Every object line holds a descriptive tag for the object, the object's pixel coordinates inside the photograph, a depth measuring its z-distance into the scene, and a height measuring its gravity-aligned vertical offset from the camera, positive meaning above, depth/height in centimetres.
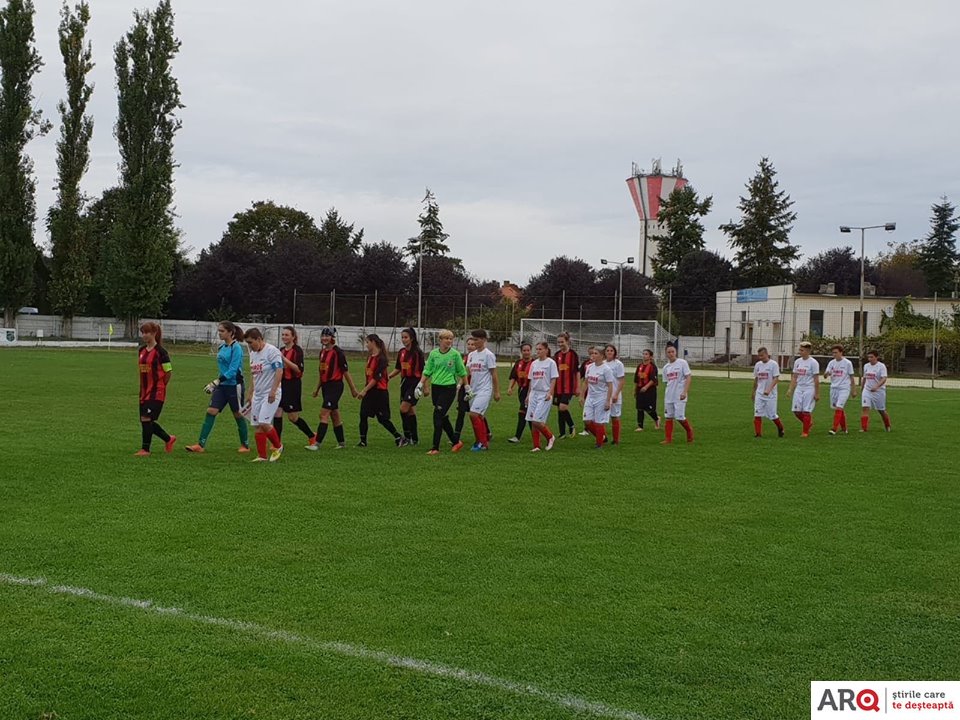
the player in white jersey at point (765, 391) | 1661 -70
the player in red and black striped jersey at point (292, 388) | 1296 -68
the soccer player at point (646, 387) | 1719 -71
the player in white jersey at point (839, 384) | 1780 -57
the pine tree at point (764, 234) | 7638 +1020
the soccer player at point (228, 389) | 1245 -71
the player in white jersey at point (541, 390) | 1338 -64
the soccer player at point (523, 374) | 1612 -50
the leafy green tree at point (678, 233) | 7950 +1056
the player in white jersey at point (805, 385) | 1695 -58
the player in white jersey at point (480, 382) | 1331 -53
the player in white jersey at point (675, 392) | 1538 -70
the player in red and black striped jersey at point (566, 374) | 1523 -44
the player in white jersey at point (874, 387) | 1839 -63
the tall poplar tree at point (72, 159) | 5956 +1168
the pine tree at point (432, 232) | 8431 +1062
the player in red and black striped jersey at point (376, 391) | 1355 -73
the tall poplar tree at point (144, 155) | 5703 +1164
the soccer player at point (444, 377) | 1302 -47
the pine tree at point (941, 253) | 8319 +982
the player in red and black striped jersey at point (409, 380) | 1366 -56
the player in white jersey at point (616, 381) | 1496 -55
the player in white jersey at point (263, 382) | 1128 -53
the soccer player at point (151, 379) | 1181 -56
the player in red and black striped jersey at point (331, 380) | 1337 -57
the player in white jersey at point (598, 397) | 1430 -76
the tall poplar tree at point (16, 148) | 5588 +1161
